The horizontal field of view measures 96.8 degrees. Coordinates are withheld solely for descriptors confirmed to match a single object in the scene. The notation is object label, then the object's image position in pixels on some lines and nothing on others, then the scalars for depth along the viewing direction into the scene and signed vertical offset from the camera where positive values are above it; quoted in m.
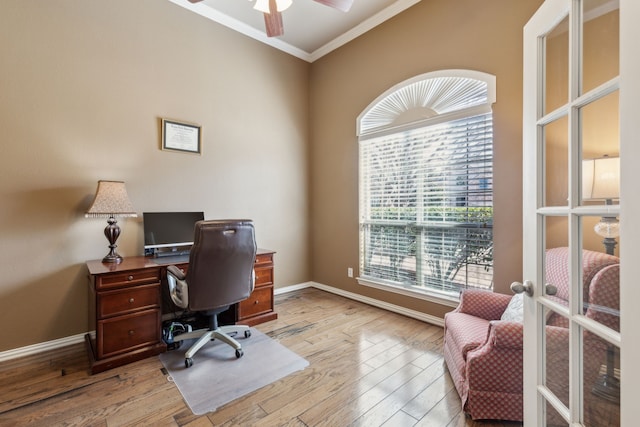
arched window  2.54 +0.28
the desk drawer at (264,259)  2.97 -0.50
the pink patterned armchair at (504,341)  0.82 -0.72
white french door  0.67 +0.05
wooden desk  2.07 -0.76
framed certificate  2.91 +0.80
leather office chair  2.04 -0.47
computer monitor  2.72 -0.19
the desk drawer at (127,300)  2.08 -0.67
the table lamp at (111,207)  2.31 +0.04
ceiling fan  2.07 +1.52
